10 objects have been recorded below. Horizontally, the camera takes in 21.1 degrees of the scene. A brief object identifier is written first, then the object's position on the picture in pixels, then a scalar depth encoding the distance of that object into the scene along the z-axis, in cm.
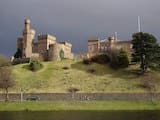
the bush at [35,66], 10770
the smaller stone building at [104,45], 12994
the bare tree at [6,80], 7888
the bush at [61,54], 12739
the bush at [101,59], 10984
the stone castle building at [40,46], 12825
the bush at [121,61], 10512
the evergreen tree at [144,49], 9931
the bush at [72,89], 8829
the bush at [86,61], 11045
